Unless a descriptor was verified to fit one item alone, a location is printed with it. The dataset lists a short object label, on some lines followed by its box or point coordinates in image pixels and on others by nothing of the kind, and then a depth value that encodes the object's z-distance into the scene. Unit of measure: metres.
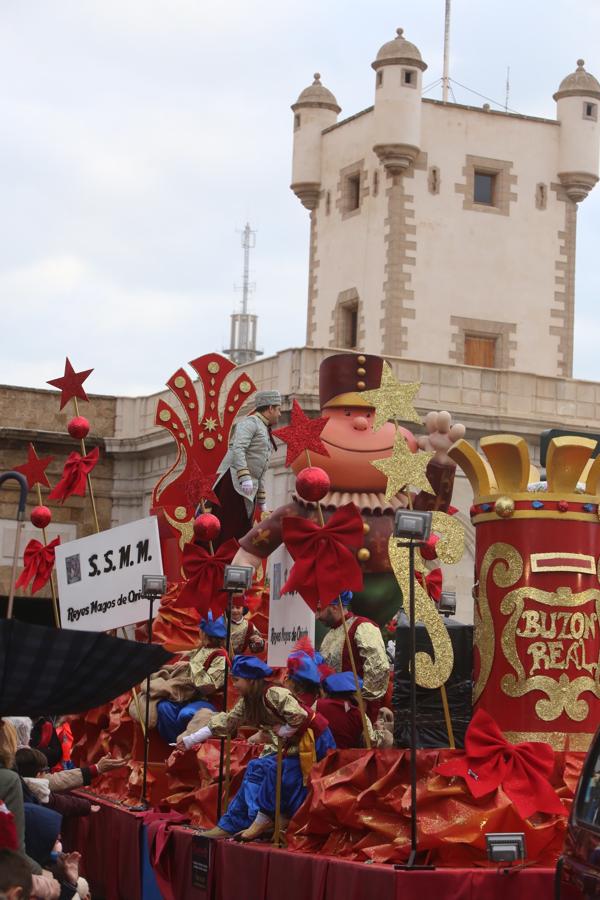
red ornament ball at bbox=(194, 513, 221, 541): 12.60
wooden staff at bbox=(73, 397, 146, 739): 11.88
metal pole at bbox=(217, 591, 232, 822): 10.23
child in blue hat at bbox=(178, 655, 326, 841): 9.30
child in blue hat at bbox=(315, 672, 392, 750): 9.97
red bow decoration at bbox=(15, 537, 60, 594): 14.62
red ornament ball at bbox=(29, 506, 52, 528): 14.05
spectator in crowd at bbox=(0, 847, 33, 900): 5.86
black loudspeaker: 9.59
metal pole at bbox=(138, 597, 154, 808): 11.75
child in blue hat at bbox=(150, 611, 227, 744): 12.07
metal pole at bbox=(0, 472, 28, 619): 8.28
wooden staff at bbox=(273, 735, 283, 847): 9.38
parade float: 8.59
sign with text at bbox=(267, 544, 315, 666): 10.52
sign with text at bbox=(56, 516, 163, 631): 12.04
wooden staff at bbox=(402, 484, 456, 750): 9.39
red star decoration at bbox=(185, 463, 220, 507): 13.56
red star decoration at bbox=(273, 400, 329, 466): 10.59
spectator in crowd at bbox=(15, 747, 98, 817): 8.94
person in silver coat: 13.91
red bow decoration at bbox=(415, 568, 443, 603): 12.41
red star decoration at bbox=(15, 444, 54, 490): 14.68
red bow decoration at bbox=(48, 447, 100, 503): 13.78
